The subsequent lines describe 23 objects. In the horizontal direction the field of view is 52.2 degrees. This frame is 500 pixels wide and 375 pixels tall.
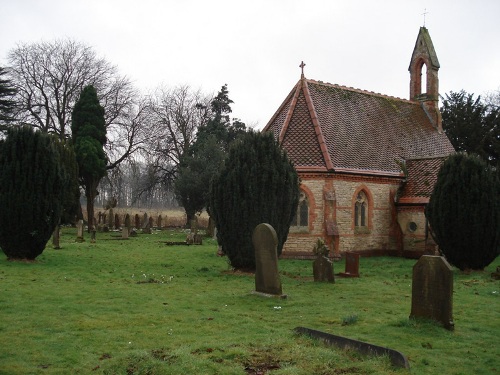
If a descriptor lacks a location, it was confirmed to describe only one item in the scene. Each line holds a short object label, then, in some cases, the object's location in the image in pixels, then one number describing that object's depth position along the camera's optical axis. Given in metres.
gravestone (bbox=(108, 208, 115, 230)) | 39.48
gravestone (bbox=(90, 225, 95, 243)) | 25.87
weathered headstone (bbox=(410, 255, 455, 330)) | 8.70
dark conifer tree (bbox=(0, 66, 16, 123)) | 36.25
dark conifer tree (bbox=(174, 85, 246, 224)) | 37.28
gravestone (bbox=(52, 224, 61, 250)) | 22.42
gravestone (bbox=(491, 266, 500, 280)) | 15.66
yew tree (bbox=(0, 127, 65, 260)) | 16.42
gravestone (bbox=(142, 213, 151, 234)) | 36.62
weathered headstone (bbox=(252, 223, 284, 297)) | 11.63
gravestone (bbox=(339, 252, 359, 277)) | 15.91
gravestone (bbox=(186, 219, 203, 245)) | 27.89
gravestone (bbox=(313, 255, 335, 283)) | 14.45
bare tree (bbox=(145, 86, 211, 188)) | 46.44
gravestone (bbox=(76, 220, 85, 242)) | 26.20
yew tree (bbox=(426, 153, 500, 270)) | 16.53
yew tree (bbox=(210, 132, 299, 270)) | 15.53
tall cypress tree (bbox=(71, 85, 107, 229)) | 36.00
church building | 21.78
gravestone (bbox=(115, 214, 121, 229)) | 39.20
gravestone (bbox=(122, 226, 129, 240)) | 29.65
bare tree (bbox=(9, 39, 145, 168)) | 38.91
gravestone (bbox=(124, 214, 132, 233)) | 32.65
